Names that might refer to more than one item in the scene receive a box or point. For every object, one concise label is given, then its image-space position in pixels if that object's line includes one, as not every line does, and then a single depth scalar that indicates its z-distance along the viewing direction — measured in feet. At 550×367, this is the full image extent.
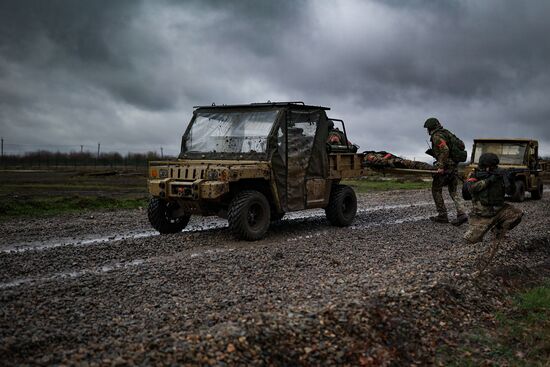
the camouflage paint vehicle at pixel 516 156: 62.13
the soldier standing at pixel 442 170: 41.39
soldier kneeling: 30.73
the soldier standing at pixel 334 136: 38.99
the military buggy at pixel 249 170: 32.14
